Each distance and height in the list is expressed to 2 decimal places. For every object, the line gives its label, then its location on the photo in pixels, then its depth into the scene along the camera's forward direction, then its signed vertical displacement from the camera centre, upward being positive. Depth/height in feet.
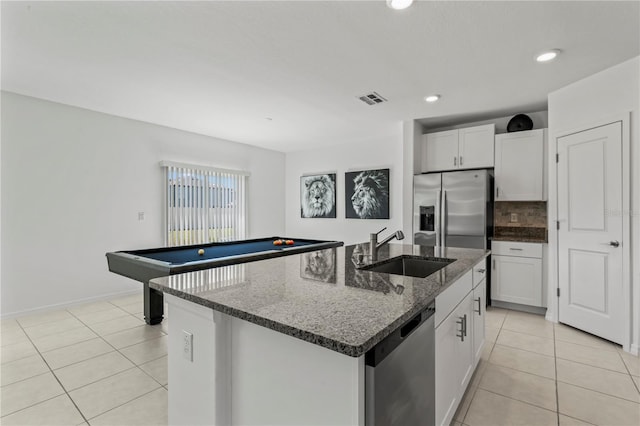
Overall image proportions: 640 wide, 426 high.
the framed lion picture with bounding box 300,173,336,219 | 19.79 +1.08
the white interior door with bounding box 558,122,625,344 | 8.93 -0.69
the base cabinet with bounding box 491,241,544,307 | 11.68 -2.53
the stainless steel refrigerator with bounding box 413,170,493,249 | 12.17 +0.09
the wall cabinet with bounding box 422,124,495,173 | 13.05 +2.87
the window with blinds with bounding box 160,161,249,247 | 15.39 +0.46
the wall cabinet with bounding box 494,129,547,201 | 11.98 +1.83
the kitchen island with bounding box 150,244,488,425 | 2.86 -1.44
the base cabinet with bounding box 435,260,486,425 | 4.64 -2.53
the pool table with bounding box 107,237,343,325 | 8.16 -1.55
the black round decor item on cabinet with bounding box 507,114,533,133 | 12.47 +3.69
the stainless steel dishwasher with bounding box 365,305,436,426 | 2.86 -1.83
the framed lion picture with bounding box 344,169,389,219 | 17.35 +1.03
